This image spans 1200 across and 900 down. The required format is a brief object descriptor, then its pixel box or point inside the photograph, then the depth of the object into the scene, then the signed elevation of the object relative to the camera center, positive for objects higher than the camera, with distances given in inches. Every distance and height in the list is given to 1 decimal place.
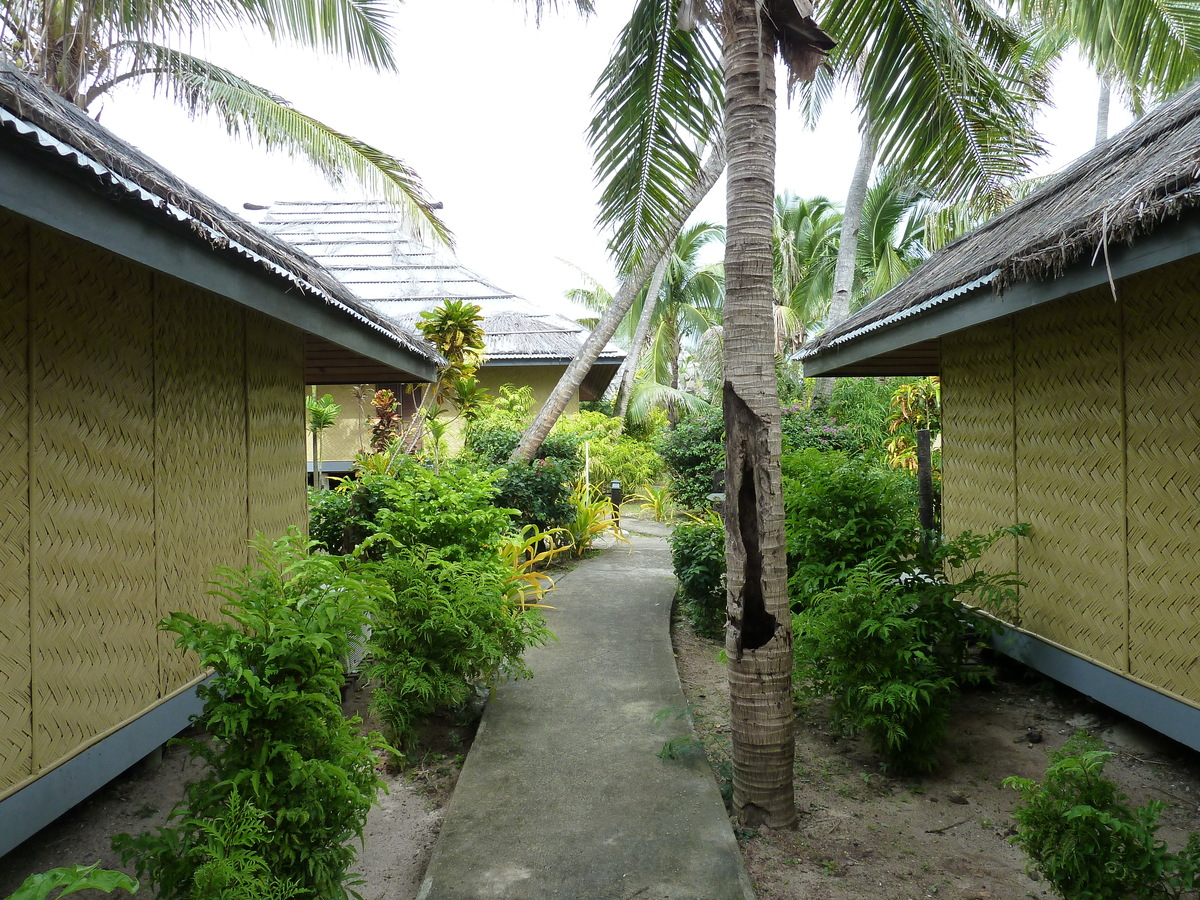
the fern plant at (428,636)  187.3 -41.7
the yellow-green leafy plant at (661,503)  641.0 -37.7
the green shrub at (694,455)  555.8 +1.0
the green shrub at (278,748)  102.4 -38.3
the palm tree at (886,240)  882.1 +275.2
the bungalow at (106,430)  113.0 +6.6
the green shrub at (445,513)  209.9 -14.1
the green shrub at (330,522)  304.2 -22.7
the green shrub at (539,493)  407.5 -17.8
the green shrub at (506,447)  462.9 +7.1
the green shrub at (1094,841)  101.8 -51.2
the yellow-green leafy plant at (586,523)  463.8 -38.7
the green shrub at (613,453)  677.9 +3.8
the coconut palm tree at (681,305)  1051.7 +210.8
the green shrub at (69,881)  72.9 -38.3
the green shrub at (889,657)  175.9 -46.4
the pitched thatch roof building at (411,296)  588.4 +131.4
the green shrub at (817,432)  523.2 +14.2
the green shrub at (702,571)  299.3 -43.2
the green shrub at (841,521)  208.5 -17.8
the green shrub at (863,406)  614.2 +38.7
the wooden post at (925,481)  285.1 -10.1
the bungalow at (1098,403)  154.8 +11.3
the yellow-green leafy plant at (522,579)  270.2 -42.4
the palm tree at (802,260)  987.9 +259.7
